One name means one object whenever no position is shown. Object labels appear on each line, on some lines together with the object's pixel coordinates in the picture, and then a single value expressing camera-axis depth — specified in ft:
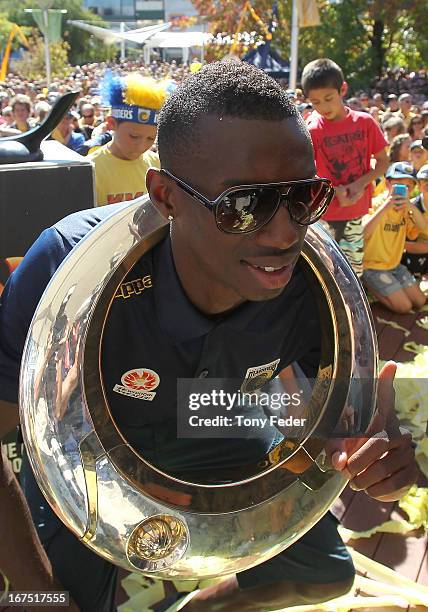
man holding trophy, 4.12
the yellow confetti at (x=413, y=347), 13.85
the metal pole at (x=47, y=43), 54.34
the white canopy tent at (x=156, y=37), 90.73
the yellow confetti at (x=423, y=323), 15.24
